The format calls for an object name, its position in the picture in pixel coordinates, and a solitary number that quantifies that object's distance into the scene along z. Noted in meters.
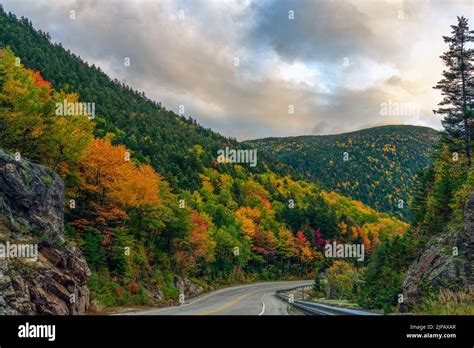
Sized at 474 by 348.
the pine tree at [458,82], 30.28
